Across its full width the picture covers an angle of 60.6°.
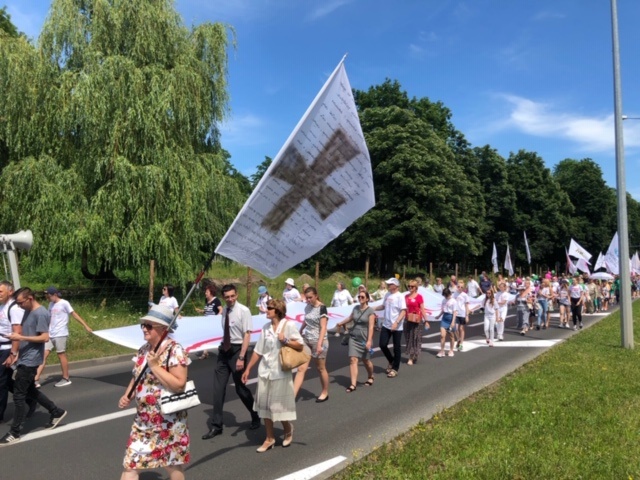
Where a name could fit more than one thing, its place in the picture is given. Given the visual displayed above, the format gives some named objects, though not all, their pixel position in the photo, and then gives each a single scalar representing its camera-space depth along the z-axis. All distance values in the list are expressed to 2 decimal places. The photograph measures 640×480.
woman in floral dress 3.81
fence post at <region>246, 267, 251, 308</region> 17.97
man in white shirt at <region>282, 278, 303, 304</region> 14.76
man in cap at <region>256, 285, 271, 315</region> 14.89
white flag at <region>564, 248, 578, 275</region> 28.86
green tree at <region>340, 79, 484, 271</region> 40.72
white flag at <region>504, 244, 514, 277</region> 36.68
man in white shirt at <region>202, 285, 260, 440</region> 6.24
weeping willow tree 15.94
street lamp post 12.27
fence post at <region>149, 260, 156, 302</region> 14.73
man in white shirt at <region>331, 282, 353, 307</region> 16.36
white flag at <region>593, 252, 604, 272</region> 33.69
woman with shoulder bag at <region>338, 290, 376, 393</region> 8.71
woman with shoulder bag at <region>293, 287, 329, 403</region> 7.82
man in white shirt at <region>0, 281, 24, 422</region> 6.22
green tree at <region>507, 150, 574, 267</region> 59.88
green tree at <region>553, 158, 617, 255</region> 70.62
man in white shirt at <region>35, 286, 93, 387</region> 8.97
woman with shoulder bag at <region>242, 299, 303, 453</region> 5.61
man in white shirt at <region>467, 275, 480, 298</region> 22.20
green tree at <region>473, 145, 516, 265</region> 57.25
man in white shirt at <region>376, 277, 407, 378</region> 9.94
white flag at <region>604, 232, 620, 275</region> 29.30
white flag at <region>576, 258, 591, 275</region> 28.58
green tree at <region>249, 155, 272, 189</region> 51.82
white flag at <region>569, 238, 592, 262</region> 27.43
